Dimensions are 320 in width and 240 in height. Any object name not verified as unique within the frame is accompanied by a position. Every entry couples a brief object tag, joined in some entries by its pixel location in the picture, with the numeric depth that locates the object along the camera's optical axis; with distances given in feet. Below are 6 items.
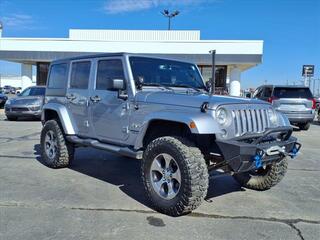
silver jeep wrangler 10.35
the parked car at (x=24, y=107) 36.94
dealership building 59.37
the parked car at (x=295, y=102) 33.64
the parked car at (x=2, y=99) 53.93
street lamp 109.11
